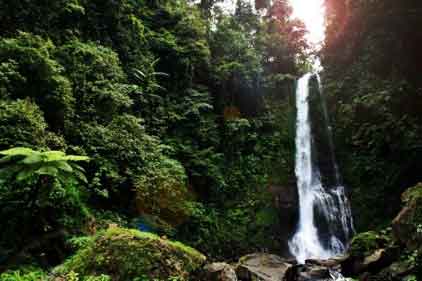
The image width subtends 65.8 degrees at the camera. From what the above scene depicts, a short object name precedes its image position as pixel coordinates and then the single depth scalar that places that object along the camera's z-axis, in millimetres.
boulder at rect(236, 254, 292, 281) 7969
